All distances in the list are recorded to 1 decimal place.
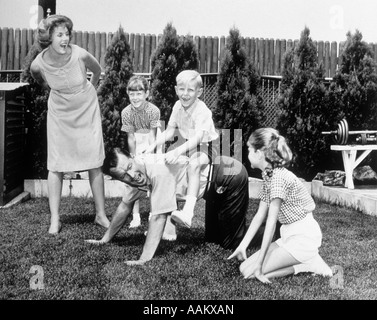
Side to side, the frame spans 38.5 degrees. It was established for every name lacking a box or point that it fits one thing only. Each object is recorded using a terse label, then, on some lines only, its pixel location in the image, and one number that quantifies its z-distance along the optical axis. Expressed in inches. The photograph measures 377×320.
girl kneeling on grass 120.6
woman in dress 146.8
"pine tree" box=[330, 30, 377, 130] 229.6
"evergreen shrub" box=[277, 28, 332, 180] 210.2
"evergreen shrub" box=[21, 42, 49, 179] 214.2
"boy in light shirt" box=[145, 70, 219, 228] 135.1
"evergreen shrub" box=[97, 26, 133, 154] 194.5
